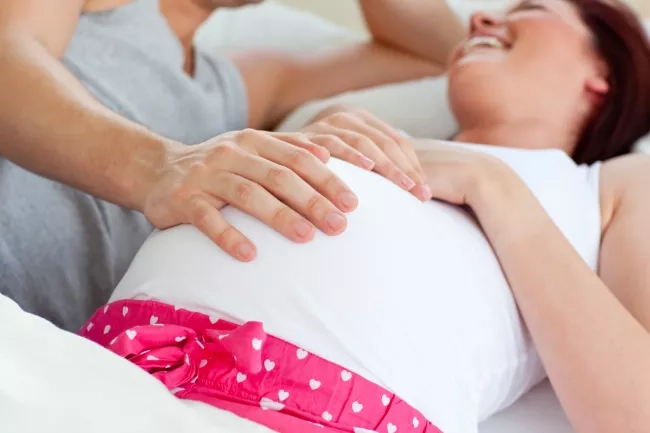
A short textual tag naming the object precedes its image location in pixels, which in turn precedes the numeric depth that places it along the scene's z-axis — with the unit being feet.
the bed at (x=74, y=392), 1.61
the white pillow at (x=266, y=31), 5.17
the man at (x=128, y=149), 2.37
